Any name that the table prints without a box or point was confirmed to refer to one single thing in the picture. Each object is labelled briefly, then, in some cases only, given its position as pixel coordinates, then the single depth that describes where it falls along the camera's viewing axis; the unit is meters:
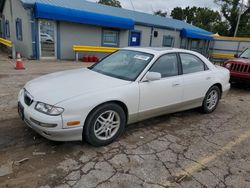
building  12.59
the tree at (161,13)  60.57
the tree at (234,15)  36.03
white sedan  2.99
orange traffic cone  9.63
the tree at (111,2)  57.34
